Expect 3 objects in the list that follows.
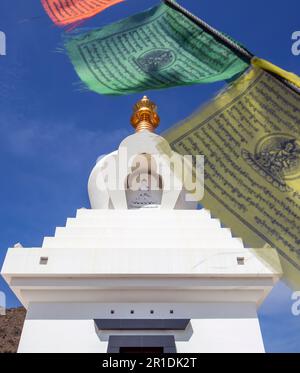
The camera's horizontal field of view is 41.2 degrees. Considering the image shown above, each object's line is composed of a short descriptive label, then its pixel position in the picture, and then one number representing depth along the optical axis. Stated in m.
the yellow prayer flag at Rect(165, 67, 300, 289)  3.08
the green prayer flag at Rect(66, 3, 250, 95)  3.76
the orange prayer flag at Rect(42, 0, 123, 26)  4.30
